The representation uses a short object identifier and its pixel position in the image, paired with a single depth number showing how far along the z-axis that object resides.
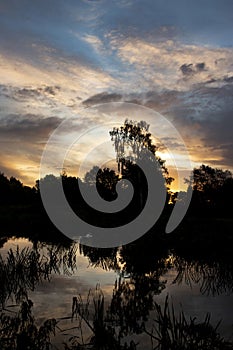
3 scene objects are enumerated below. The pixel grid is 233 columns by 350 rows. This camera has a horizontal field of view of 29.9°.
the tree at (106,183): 45.62
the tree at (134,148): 43.81
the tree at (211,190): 48.01
